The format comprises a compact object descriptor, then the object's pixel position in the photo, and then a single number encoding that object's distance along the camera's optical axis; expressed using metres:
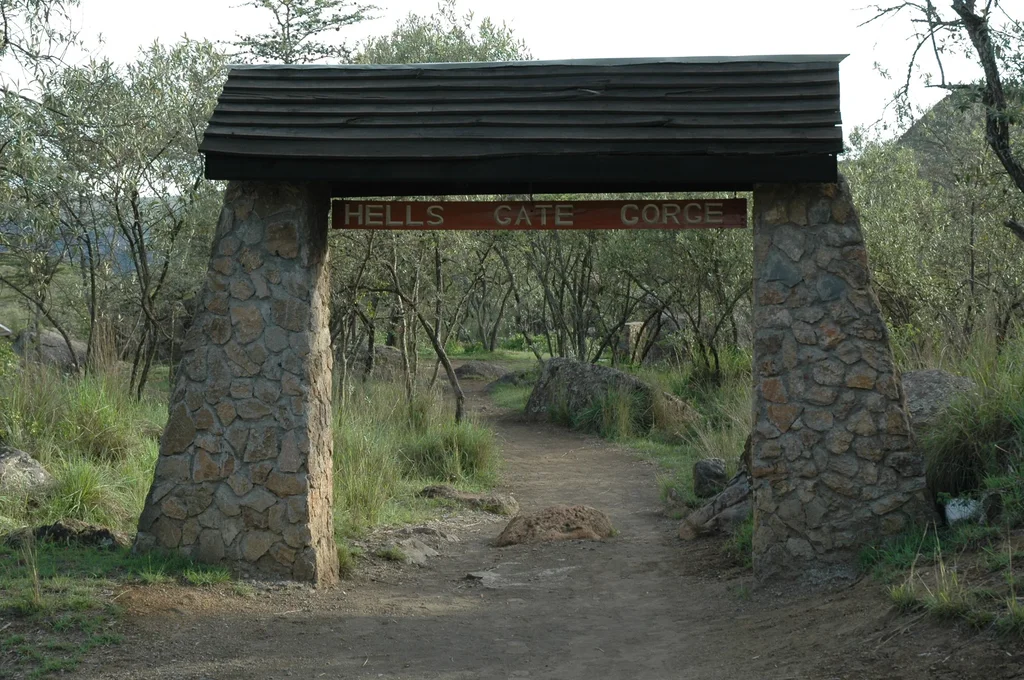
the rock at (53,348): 17.75
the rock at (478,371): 25.95
